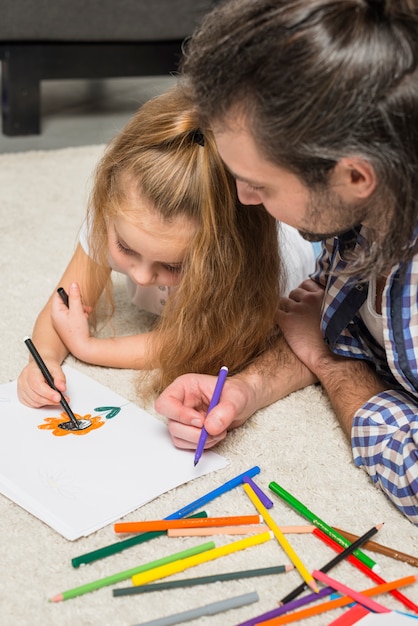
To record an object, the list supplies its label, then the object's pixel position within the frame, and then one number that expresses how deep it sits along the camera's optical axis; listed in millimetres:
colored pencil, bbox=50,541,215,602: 817
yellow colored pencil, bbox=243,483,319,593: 854
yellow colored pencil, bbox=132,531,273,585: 840
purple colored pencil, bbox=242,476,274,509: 965
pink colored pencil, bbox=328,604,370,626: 805
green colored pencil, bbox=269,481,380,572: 887
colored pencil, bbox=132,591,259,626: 790
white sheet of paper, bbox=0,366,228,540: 928
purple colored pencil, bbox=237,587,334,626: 796
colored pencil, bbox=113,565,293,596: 827
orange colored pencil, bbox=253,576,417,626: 802
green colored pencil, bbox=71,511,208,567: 859
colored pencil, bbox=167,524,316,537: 908
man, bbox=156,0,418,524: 777
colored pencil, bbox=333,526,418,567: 901
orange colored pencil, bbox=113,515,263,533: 896
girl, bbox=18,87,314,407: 1087
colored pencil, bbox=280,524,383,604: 833
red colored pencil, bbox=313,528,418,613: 842
